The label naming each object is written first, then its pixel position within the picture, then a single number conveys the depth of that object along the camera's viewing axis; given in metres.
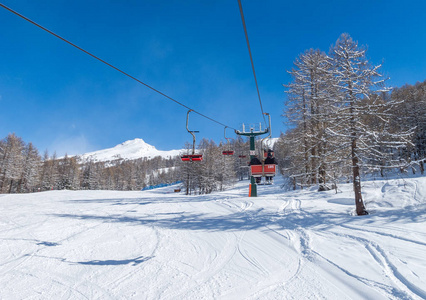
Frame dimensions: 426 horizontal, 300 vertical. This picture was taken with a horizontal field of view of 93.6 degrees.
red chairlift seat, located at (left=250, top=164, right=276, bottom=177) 13.27
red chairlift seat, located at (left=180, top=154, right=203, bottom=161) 14.87
